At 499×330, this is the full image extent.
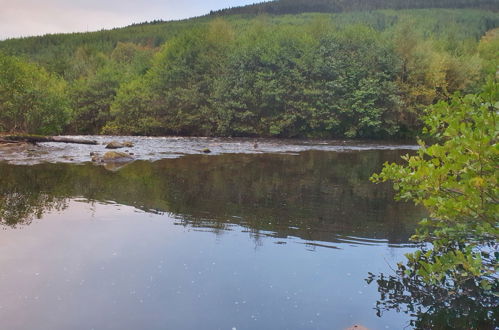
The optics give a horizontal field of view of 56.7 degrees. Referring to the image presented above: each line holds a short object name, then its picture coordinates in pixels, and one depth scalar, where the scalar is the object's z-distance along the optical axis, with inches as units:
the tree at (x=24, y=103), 1627.7
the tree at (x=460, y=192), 259.4
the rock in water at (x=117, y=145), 1529.7
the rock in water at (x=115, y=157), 1150.3
